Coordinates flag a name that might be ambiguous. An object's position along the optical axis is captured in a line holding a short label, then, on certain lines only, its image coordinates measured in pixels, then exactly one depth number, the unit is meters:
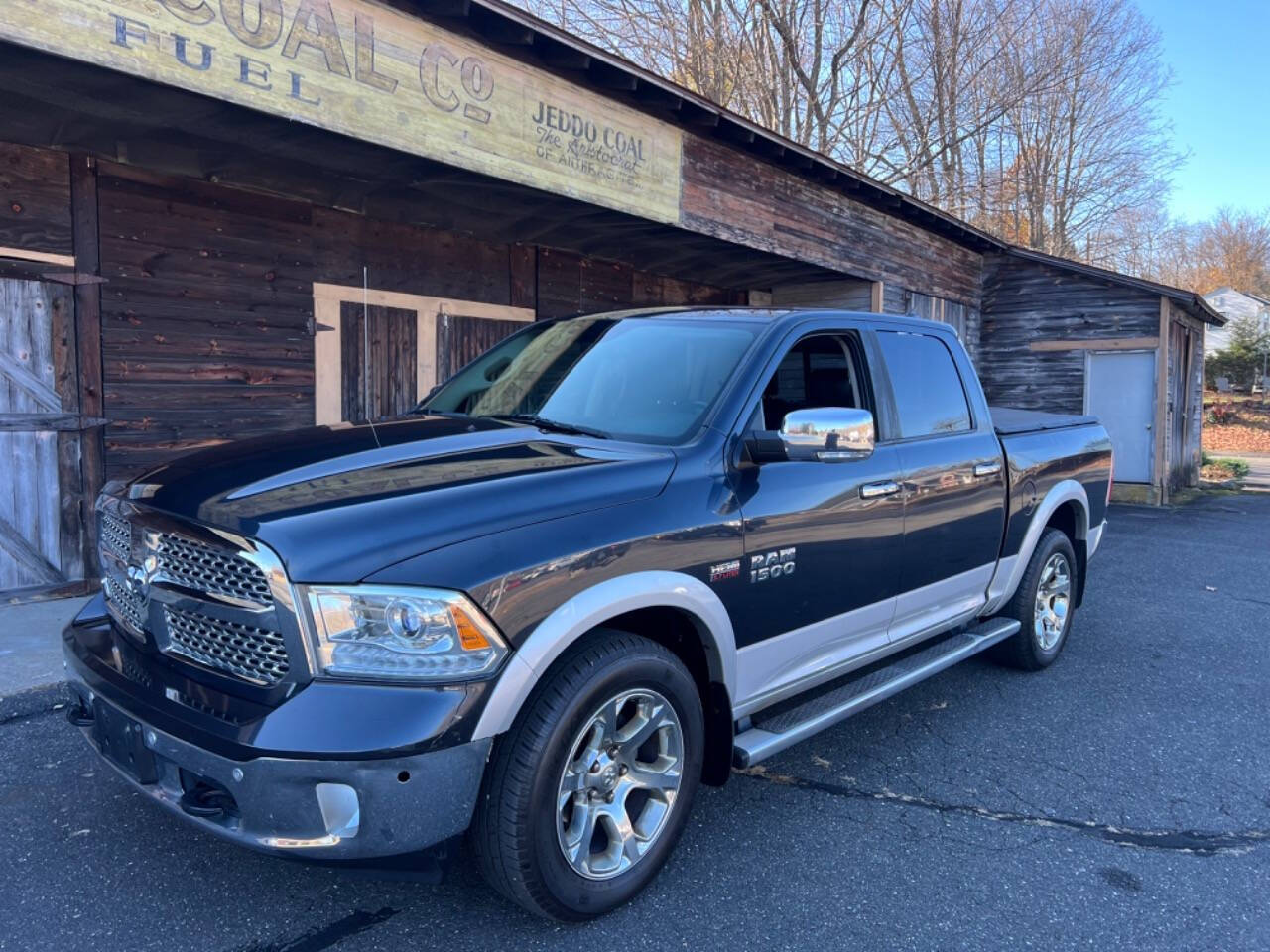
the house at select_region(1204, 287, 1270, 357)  53.37
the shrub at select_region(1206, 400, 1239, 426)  34.69
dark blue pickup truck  2.29
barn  5.20
